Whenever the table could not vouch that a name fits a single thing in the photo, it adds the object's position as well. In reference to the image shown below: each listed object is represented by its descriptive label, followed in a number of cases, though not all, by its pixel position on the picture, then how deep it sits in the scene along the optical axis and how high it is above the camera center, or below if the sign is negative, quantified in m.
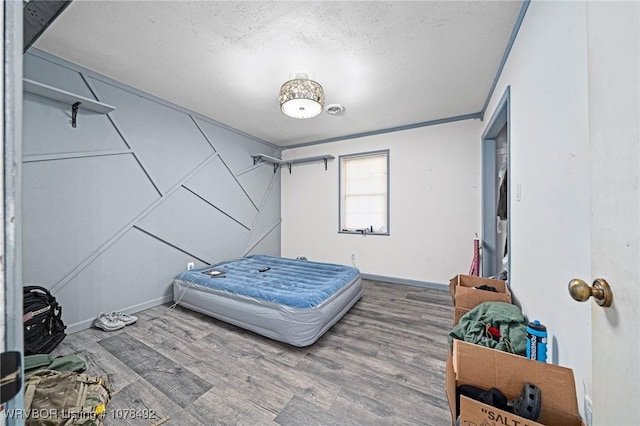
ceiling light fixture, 2.07 +1.08
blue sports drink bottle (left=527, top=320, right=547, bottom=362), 1.16 -0.65
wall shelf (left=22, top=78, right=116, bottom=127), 1.85 +1.03
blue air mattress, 2.00 -0.81
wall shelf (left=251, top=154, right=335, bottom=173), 4.24 +1.07
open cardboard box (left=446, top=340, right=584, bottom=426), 0.88 -0.73
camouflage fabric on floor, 1.08 -0.93
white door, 0.49 +0.03
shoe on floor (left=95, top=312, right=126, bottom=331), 2.20 -1.05
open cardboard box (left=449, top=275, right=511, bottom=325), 1.82 -0.67
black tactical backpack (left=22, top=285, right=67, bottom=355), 1.72 -0.84
